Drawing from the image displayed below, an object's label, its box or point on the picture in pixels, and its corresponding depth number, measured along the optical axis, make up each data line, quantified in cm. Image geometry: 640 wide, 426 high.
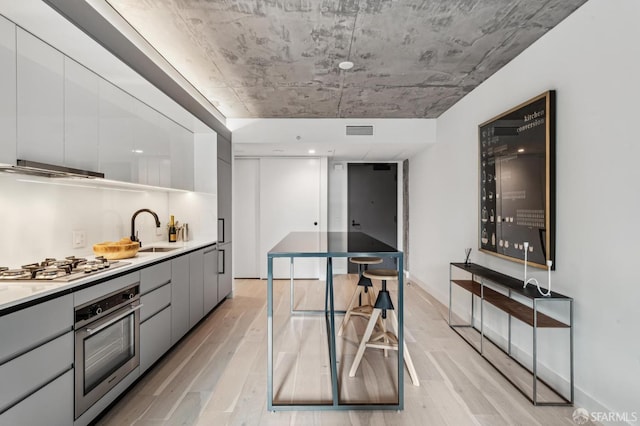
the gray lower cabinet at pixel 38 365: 121
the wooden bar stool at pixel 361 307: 286
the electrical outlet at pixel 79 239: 226
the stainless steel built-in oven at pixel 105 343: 157
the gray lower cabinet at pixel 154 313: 213
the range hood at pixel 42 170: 147
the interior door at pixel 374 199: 594
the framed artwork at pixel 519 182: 211
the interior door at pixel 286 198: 534
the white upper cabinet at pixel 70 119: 143
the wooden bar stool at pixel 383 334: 213
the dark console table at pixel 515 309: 193
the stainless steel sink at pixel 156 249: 293
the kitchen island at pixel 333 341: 187
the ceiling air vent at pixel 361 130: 435
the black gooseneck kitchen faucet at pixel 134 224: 282
